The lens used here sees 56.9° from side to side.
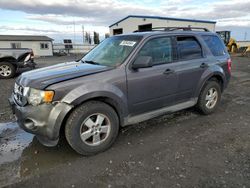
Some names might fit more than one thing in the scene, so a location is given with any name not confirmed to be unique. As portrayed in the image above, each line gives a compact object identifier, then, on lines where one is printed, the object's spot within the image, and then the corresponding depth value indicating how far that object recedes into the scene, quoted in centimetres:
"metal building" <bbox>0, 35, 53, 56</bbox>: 3714
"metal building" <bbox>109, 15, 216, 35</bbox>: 2781
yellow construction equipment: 2903
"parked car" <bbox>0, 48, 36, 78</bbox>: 1048
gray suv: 324
